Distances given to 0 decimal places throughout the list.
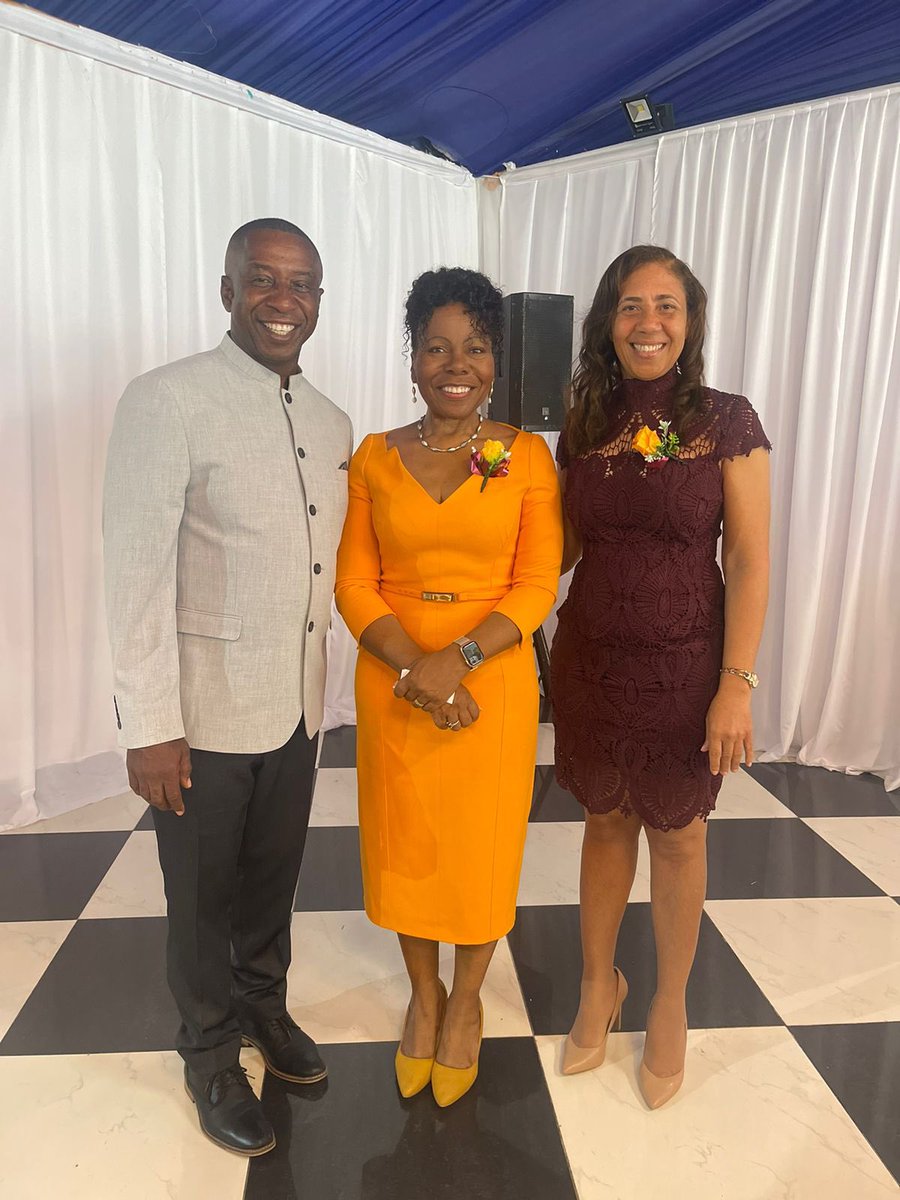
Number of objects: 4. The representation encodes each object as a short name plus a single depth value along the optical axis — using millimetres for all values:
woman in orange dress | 1708
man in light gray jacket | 1523
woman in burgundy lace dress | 1704
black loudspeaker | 3457
